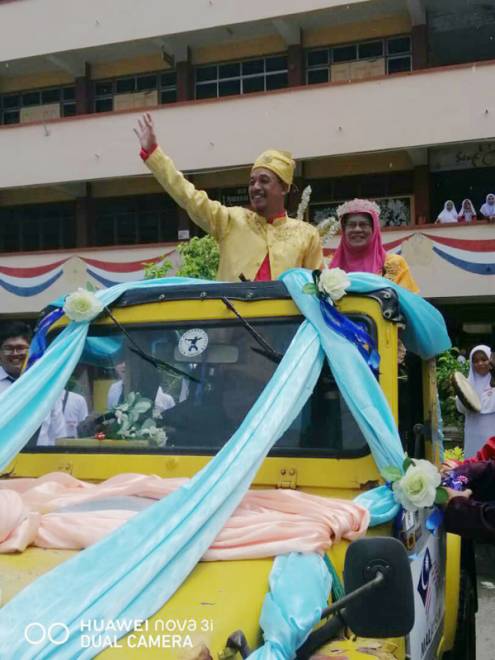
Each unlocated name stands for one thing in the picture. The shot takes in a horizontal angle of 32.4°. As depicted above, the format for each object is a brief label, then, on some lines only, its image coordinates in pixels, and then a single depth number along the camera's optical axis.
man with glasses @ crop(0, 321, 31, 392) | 5.48
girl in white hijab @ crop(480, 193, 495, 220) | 15.58
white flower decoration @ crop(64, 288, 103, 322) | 3.26
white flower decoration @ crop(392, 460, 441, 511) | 2.66
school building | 16.08
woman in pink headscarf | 4.01
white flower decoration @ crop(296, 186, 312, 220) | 4.48
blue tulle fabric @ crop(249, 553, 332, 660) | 1.92
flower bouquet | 3.09
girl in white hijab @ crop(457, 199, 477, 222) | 16.08
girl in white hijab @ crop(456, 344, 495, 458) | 8.10
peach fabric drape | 2.25
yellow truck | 2.86
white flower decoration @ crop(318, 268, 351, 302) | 2.99
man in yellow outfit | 4.01
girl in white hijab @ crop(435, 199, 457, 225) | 16.31
